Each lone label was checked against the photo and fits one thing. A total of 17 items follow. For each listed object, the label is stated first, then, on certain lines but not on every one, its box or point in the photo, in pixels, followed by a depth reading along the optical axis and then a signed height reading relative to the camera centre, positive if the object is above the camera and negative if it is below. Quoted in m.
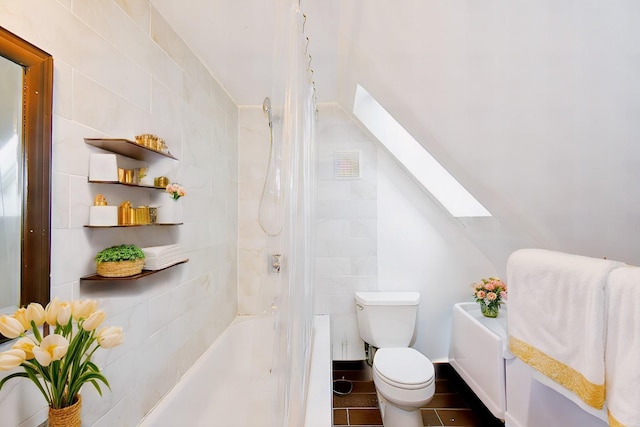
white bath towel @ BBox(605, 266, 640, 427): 0.72 -0.36
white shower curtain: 0.85 +0.06
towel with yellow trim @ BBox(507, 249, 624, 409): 0.83 -0.35
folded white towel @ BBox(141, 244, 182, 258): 1.17 -0.14
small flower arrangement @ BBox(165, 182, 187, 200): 1.32 +0.13
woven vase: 0.70 -0.51
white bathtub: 0.93 -0.90
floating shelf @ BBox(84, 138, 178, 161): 0.96 +0.27
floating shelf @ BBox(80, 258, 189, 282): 0.94 -0.21
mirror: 0.69 +0.12
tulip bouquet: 0.61 -0.30
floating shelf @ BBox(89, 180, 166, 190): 0.97 +0.13
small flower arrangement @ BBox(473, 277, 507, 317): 1.97 -0.56
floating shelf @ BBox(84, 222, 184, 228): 0.95 -0.03
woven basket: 0.97 -0.18
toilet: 1.57 -0.92
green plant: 0.98 -0.13
